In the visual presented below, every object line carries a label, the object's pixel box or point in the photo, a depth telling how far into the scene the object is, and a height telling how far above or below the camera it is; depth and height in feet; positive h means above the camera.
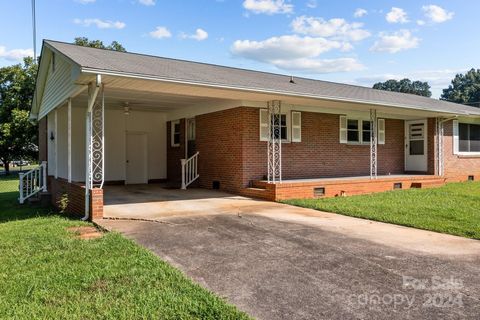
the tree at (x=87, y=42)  108.71 +32.92
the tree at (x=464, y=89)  239.67 +45.51
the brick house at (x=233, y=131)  29.96 +3.20
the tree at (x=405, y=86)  305.94 +56.71
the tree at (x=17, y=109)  95.14 +12.59
